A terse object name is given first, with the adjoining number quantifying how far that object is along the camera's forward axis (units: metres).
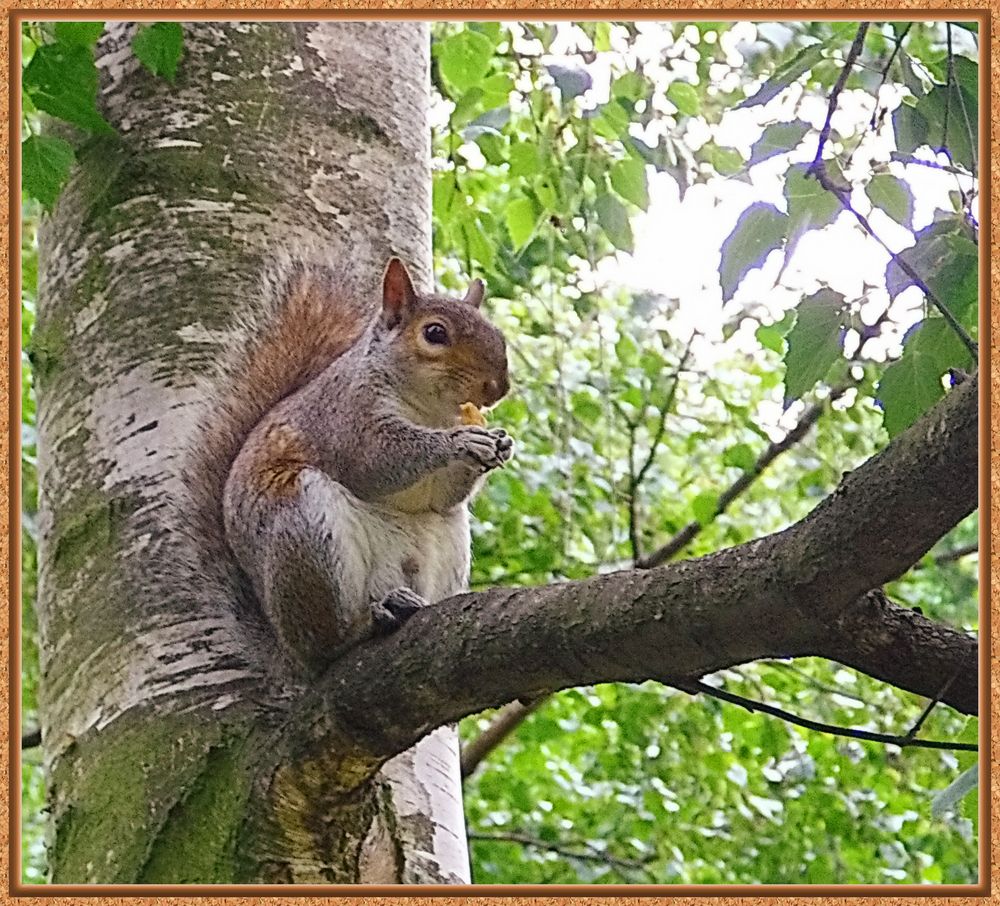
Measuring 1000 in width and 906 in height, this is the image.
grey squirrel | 4.66
